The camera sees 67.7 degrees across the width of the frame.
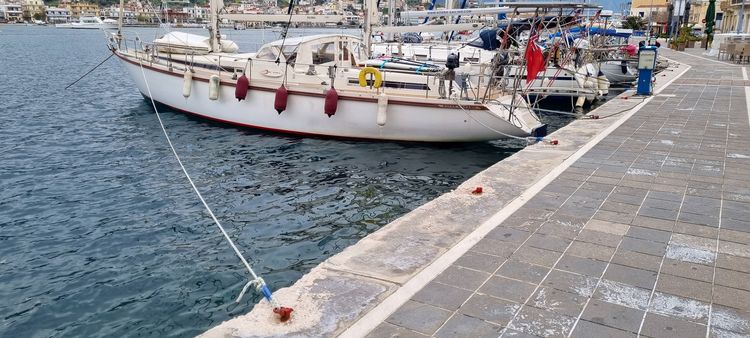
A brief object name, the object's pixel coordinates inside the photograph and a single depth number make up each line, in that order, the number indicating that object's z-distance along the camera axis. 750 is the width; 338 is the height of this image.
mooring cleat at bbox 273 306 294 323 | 3.95
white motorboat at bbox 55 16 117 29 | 126.41
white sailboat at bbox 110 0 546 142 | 12.77
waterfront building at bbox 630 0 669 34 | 76.69
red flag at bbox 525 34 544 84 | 10.95
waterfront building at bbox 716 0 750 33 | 50.34
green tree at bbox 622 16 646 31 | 66.11
